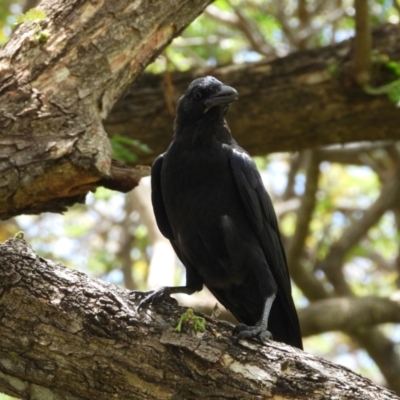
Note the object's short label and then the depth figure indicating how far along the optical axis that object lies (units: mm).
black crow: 9594
